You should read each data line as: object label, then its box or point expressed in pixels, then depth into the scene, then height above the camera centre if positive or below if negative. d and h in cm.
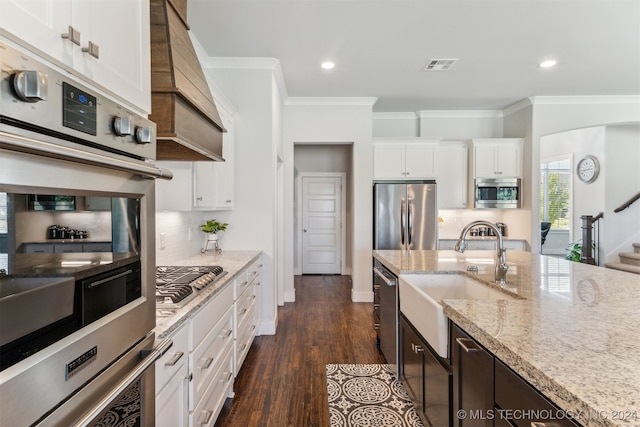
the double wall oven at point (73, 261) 57 -11
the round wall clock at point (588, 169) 646 +90
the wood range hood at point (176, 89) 158 +65
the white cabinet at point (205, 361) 125 -74
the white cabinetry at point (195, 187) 237 +20
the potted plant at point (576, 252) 579 -75
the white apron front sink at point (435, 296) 144 -50
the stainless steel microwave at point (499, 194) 495 +28
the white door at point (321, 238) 638 -52
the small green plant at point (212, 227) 313 -15
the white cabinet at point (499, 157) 496 +85
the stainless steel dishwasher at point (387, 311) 238 -80
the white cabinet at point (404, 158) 488 +82
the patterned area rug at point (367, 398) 201 -130
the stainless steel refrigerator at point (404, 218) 461 -9
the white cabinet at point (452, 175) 511 +59
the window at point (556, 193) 748 +45
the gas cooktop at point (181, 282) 143 -38
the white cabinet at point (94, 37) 65 +43
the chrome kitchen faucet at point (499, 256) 176 -25
